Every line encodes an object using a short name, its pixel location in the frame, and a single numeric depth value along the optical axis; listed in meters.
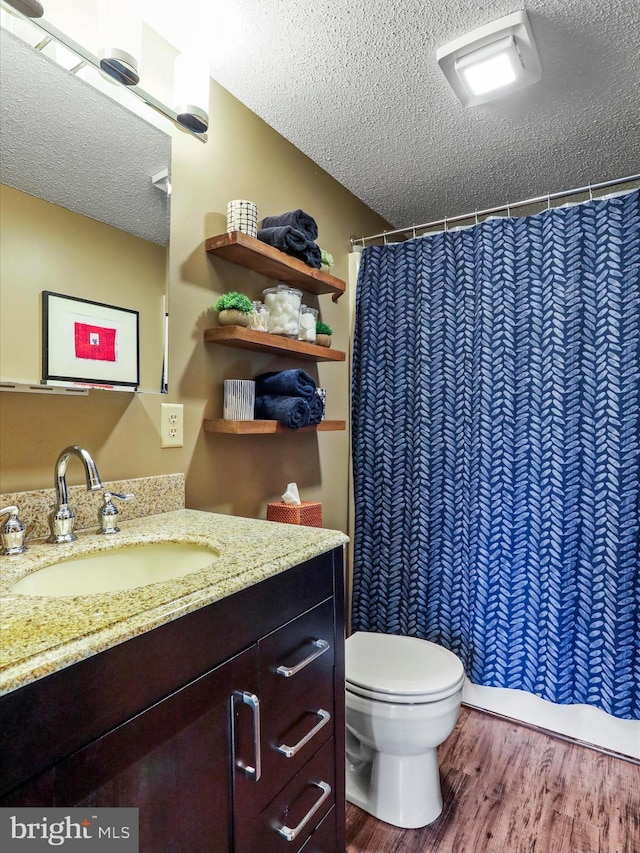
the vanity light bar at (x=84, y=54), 1.02
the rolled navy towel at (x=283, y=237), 1.59
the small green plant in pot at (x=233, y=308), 1.48
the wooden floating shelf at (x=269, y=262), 1.47
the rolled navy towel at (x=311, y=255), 1.69
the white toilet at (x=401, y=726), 1.43
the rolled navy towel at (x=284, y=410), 1.57
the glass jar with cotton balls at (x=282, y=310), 1.66
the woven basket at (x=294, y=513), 1.69
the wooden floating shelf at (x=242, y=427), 1.48
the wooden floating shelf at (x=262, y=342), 1.46
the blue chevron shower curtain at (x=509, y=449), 1.73
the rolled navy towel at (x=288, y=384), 1.61
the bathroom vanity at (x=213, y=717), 0.58
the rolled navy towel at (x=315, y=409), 1.66
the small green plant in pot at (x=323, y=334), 1.86
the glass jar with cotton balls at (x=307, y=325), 1.75
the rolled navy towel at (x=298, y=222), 1.65
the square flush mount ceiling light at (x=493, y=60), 1.35
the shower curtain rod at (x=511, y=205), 1.72
